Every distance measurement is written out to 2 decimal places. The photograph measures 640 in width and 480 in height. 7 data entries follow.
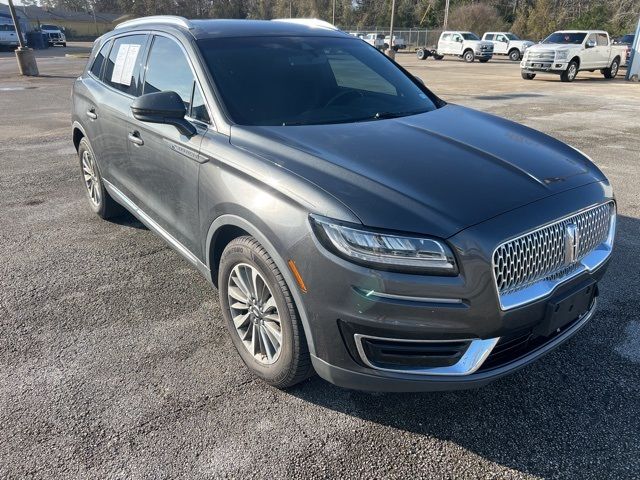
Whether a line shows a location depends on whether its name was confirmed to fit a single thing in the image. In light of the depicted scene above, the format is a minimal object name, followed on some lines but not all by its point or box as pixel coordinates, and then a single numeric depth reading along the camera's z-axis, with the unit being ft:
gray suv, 6.74
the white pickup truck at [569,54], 64.39
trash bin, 131.75
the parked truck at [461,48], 111.34
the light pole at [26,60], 63.36
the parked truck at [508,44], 118.11
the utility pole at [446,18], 170.40
